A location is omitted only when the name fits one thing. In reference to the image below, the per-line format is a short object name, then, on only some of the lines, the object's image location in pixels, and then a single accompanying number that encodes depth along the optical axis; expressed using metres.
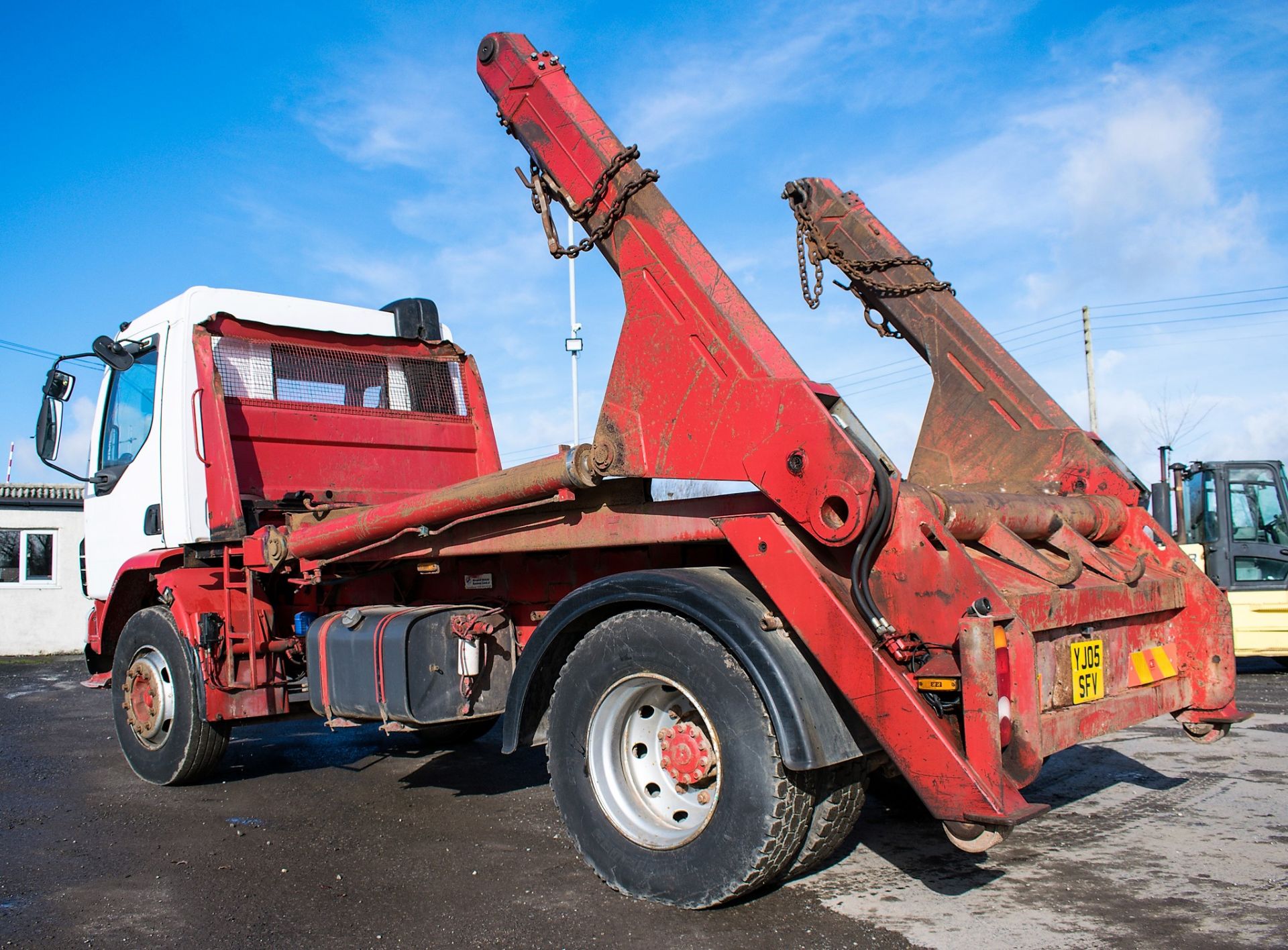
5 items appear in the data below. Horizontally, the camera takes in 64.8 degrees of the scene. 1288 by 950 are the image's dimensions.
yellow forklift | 11.69
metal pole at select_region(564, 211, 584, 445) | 19.00
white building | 18.72
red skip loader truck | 3.15
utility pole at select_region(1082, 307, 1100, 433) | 27.83
